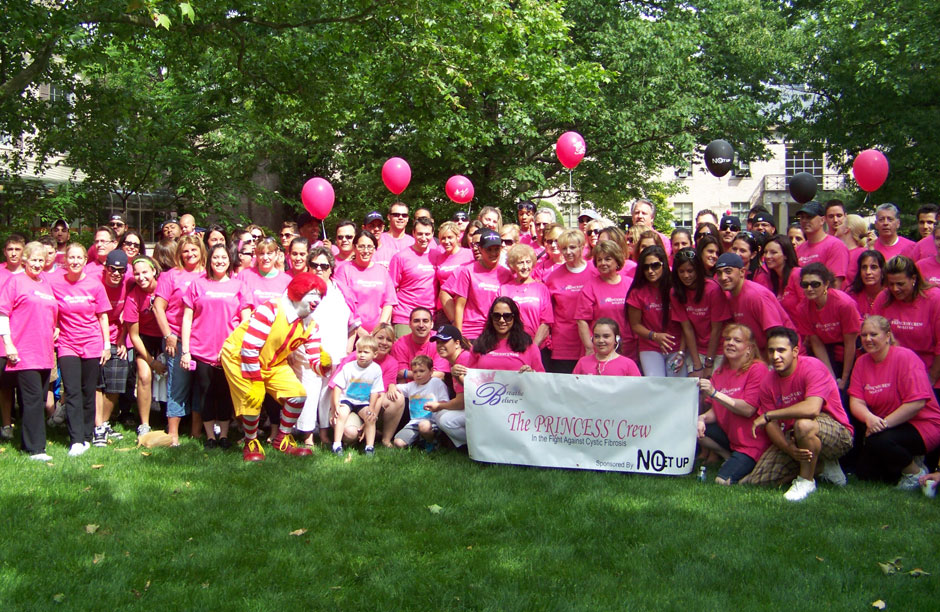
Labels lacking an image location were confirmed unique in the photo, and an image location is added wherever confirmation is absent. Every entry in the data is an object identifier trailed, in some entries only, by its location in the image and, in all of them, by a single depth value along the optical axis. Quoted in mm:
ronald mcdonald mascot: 7664
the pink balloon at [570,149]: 13234
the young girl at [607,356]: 7531
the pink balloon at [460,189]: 12680
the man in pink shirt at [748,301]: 7445
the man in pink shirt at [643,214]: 9523
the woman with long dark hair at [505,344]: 7867
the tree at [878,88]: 20000
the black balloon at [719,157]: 13203
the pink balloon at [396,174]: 12742
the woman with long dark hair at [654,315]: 7922
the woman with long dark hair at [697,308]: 7824
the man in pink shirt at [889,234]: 8703
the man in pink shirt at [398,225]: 10297
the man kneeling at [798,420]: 6695
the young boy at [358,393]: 8180
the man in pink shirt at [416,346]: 8500
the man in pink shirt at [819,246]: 8312
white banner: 7164
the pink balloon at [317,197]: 11555
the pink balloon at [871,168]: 11703
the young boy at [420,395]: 8211
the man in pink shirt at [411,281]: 9414
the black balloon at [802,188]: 11844
